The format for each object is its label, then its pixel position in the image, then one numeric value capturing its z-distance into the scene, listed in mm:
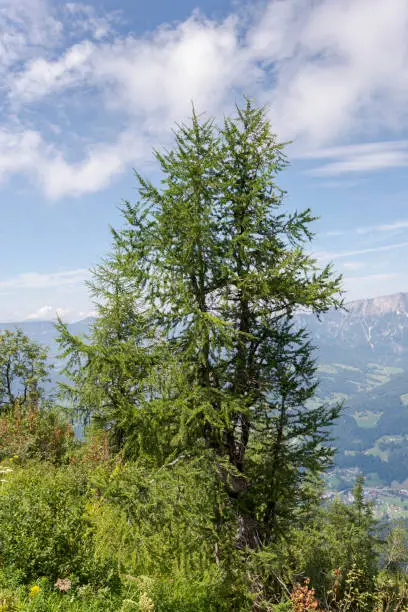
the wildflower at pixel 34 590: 5812
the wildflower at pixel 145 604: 5949
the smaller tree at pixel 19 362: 30859
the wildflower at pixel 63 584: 6035
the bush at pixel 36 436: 14203
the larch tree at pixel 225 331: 7949
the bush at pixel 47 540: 6463
